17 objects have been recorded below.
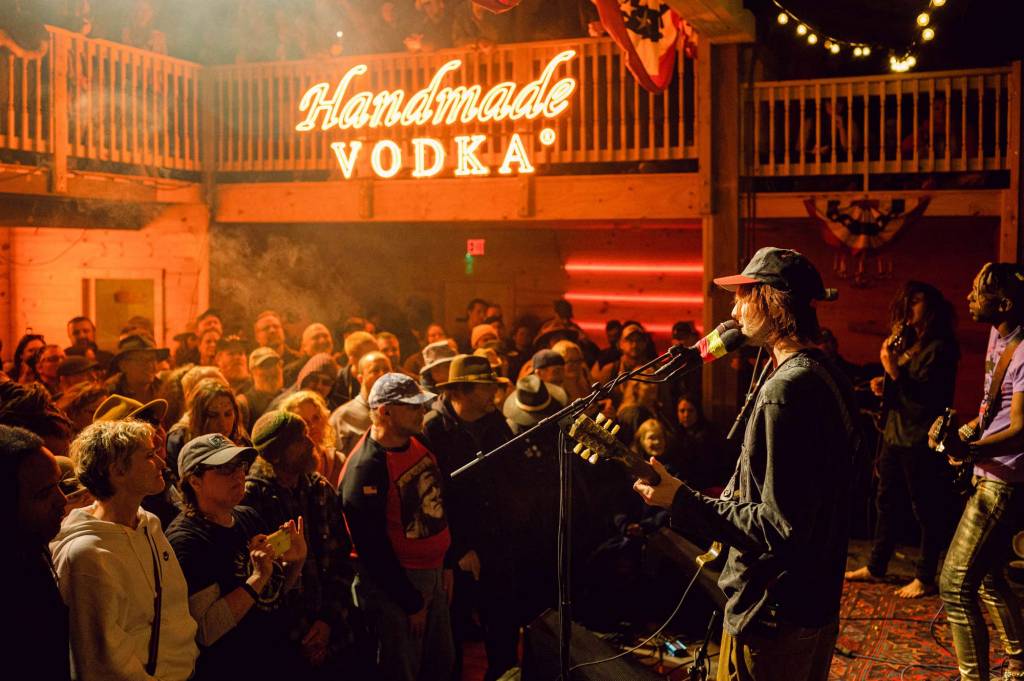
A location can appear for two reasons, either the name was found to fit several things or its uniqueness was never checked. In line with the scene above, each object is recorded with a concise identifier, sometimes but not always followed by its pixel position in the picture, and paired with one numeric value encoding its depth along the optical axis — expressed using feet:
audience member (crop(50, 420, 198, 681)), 9.98
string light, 19.65
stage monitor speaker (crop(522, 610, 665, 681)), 14.40
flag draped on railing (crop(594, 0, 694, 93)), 33.65
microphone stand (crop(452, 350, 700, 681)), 11.24
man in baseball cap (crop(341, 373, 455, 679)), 15.75
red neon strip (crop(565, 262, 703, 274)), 48.67
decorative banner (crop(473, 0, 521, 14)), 24.39
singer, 9.72
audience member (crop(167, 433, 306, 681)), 11.98
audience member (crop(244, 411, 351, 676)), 14.44
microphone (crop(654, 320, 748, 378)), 10.81
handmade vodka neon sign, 37.47
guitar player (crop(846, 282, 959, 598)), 23.73
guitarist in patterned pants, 15.56
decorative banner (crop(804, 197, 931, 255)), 33.73
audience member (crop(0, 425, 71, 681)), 8.57
